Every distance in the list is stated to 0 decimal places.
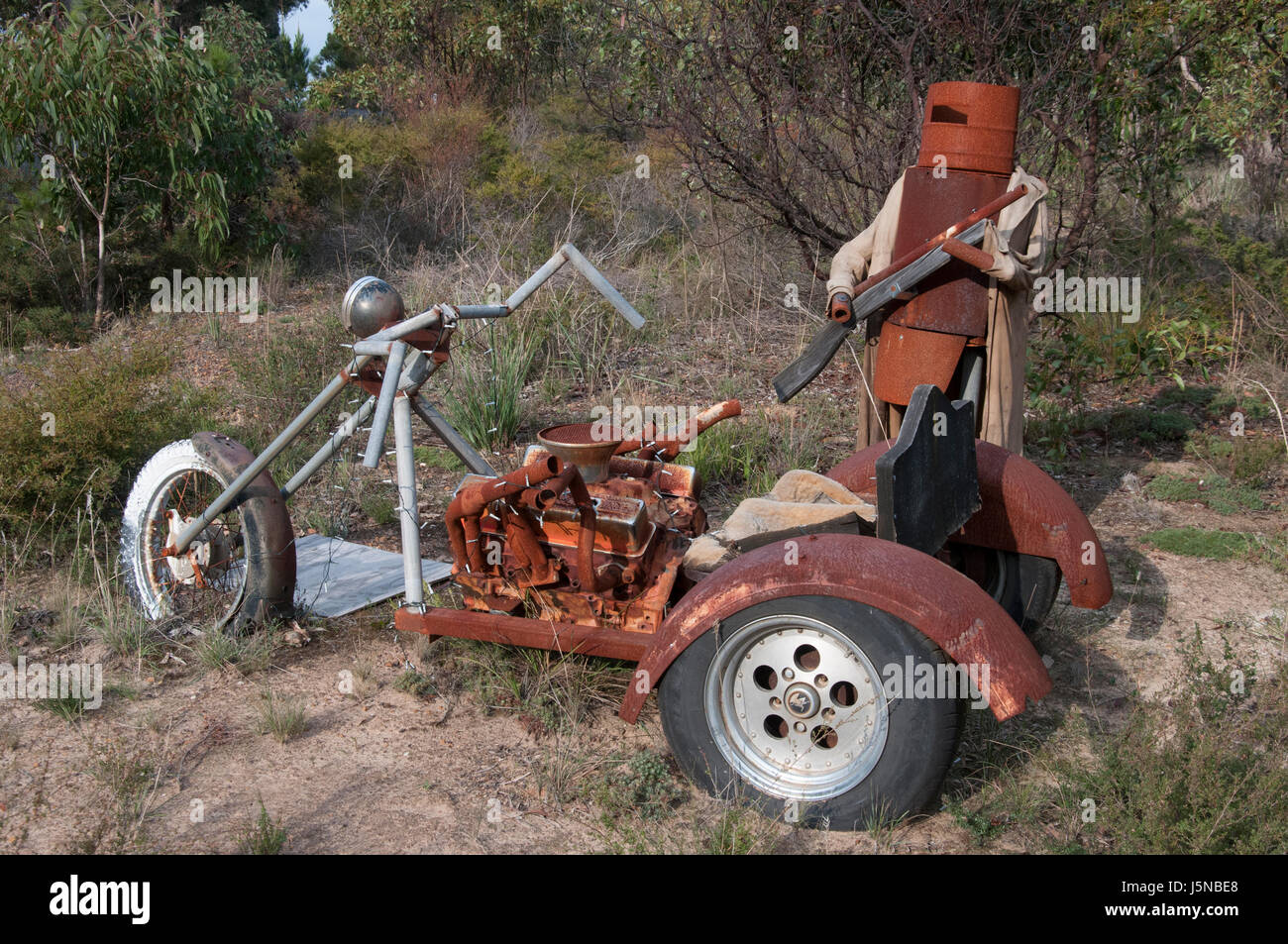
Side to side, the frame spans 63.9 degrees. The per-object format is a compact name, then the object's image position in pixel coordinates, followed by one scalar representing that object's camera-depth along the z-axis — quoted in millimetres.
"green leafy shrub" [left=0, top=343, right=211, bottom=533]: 4723
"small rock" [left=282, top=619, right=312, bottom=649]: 4082
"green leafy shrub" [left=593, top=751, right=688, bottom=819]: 2977
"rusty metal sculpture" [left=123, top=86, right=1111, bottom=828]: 2682
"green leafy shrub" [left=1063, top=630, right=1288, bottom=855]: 2631
